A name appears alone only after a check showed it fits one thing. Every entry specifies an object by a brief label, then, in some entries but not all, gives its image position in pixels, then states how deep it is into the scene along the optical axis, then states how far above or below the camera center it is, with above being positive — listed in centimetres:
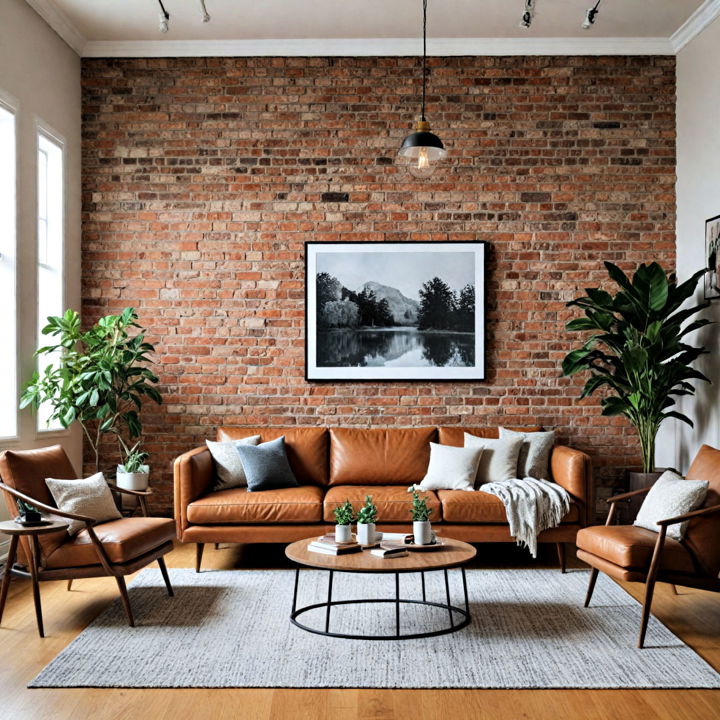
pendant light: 467 +118
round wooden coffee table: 393 -105
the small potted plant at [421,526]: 433 -94
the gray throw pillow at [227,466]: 589 -85
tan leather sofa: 542 -107
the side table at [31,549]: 404 -103
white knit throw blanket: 536 -105
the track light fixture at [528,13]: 530 +224
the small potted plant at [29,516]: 413 -86
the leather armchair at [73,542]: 420 -103
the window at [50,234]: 618 +89
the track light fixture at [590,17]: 557 +234
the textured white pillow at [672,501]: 427 -80
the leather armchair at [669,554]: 405 -103
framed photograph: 658 +34
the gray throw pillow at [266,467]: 575 -84
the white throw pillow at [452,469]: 576 -84
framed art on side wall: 577 +70
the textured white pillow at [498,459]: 586 -78
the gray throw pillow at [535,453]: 595 -75
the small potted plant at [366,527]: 434 -95
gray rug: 353 -144
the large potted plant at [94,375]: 588 -20
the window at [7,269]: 550 +54
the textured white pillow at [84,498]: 450 -85
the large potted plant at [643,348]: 577 +4
